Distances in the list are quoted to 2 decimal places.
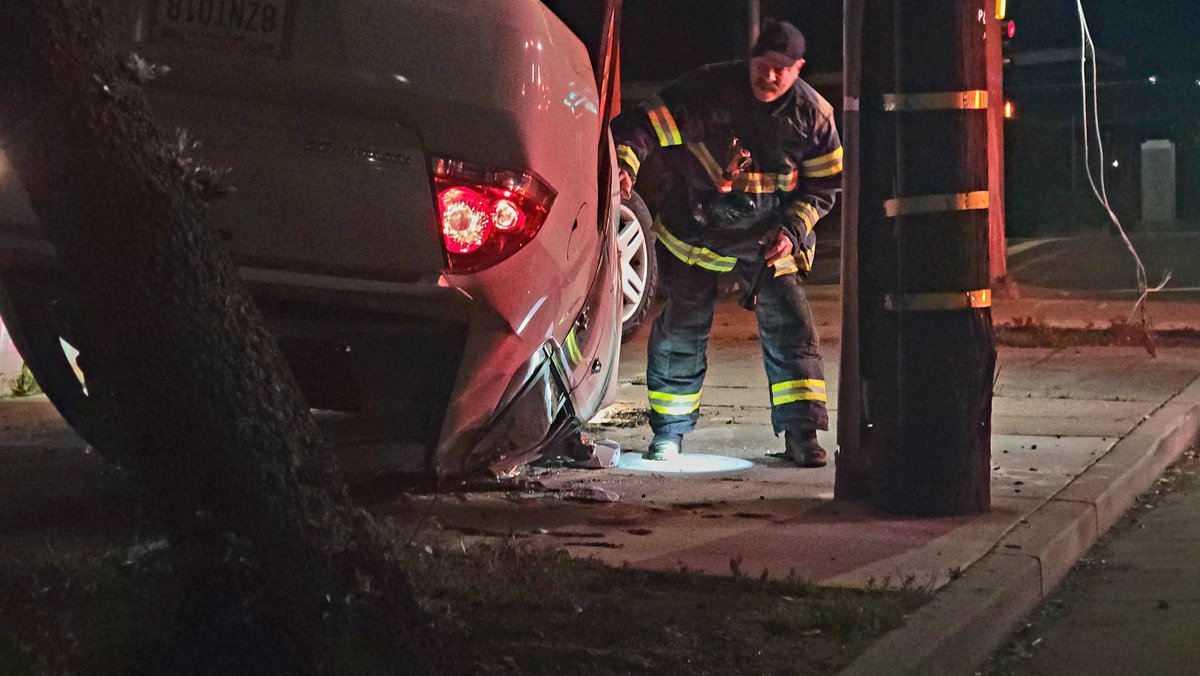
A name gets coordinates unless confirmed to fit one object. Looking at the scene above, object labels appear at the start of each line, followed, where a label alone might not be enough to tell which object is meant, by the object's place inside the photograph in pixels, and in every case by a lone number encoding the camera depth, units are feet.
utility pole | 39.17
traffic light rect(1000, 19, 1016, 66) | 100.63
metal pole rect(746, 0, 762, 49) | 117.29
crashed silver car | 31.89
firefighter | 45.80
